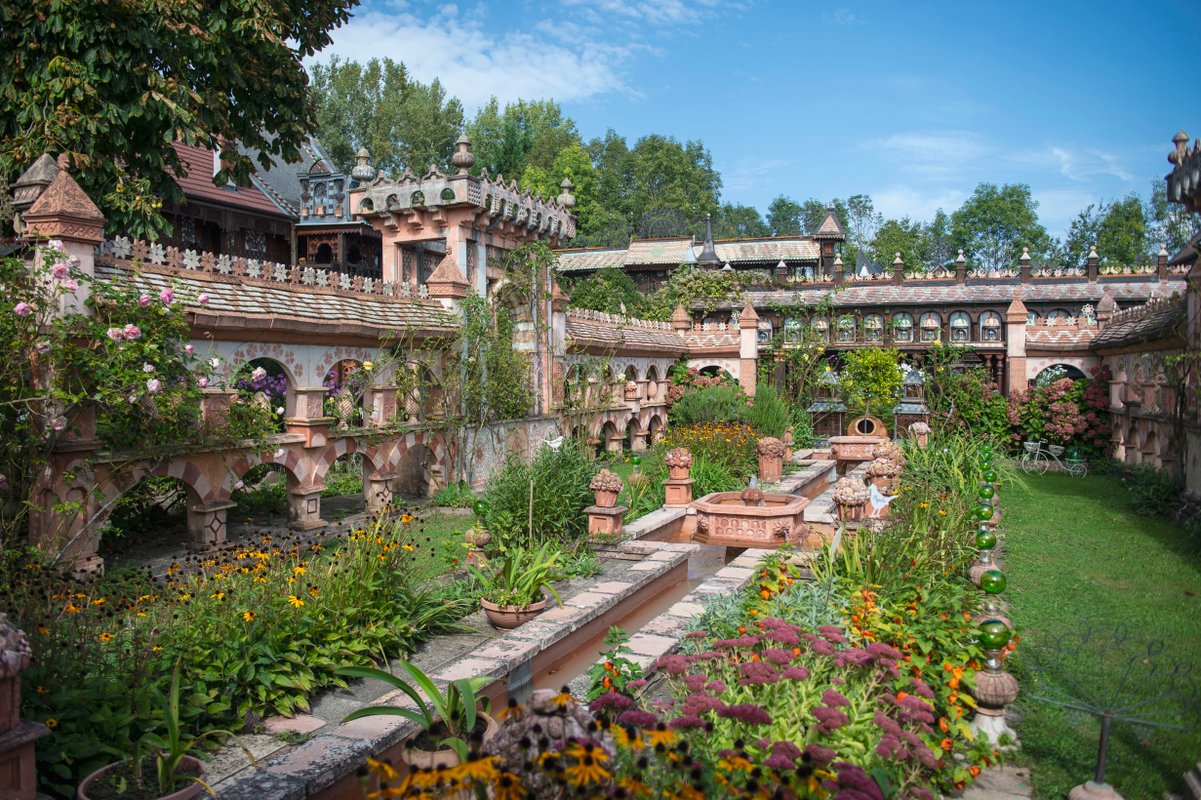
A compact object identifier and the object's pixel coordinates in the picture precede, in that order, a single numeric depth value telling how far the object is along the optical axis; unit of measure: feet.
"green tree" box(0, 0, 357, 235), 30.07
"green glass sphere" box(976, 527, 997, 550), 24.93
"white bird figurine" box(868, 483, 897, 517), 31.12
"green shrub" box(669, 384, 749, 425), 60.18
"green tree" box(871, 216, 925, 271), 187.93
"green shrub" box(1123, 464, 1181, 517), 39.19
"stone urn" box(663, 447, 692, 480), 41.72
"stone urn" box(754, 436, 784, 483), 47.19
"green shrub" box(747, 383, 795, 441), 58.13
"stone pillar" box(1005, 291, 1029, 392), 69.87
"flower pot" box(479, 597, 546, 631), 23.16
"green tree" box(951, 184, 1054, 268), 188.85
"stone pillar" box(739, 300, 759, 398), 76.79
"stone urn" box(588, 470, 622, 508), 33.24
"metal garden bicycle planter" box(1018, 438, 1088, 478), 58.10
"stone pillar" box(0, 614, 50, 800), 11.46
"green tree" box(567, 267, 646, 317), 97.66
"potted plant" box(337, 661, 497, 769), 11.39
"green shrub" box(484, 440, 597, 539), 31.09
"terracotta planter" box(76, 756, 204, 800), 12.91
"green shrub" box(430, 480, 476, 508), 42.65
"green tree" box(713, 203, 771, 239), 238.48
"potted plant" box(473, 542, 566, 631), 23.27
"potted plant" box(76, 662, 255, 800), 13.34
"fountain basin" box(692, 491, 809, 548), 36.14
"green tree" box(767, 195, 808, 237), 257.34
